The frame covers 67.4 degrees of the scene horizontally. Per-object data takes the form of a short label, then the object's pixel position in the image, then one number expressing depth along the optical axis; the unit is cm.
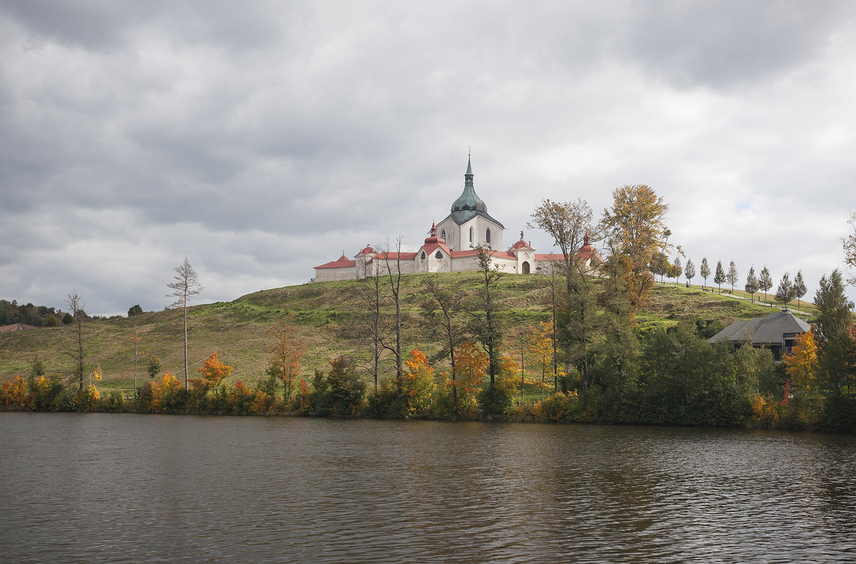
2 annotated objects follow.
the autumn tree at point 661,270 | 10779
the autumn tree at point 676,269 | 13062
